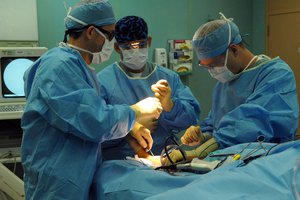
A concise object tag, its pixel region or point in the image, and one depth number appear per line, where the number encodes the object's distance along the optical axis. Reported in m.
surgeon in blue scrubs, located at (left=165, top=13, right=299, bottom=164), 1.53
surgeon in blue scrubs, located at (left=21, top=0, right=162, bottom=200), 1.29
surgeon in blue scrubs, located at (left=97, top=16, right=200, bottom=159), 1.85
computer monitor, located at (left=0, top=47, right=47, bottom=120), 2.77
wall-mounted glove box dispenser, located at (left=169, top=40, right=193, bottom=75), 3.85
